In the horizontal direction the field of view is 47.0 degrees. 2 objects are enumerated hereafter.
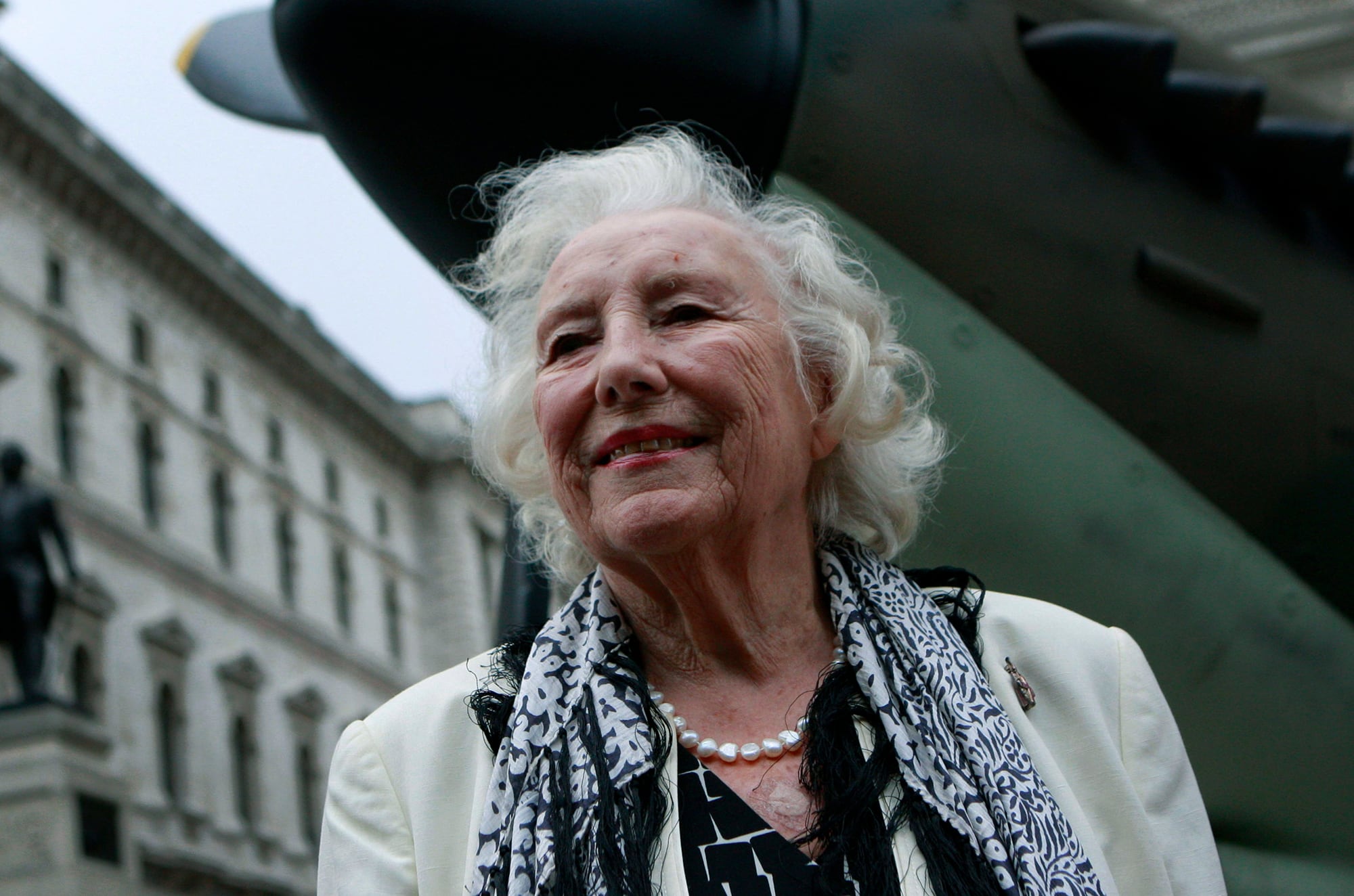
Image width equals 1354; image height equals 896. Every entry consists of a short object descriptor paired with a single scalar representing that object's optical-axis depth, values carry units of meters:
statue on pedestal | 15.85
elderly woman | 1.73
